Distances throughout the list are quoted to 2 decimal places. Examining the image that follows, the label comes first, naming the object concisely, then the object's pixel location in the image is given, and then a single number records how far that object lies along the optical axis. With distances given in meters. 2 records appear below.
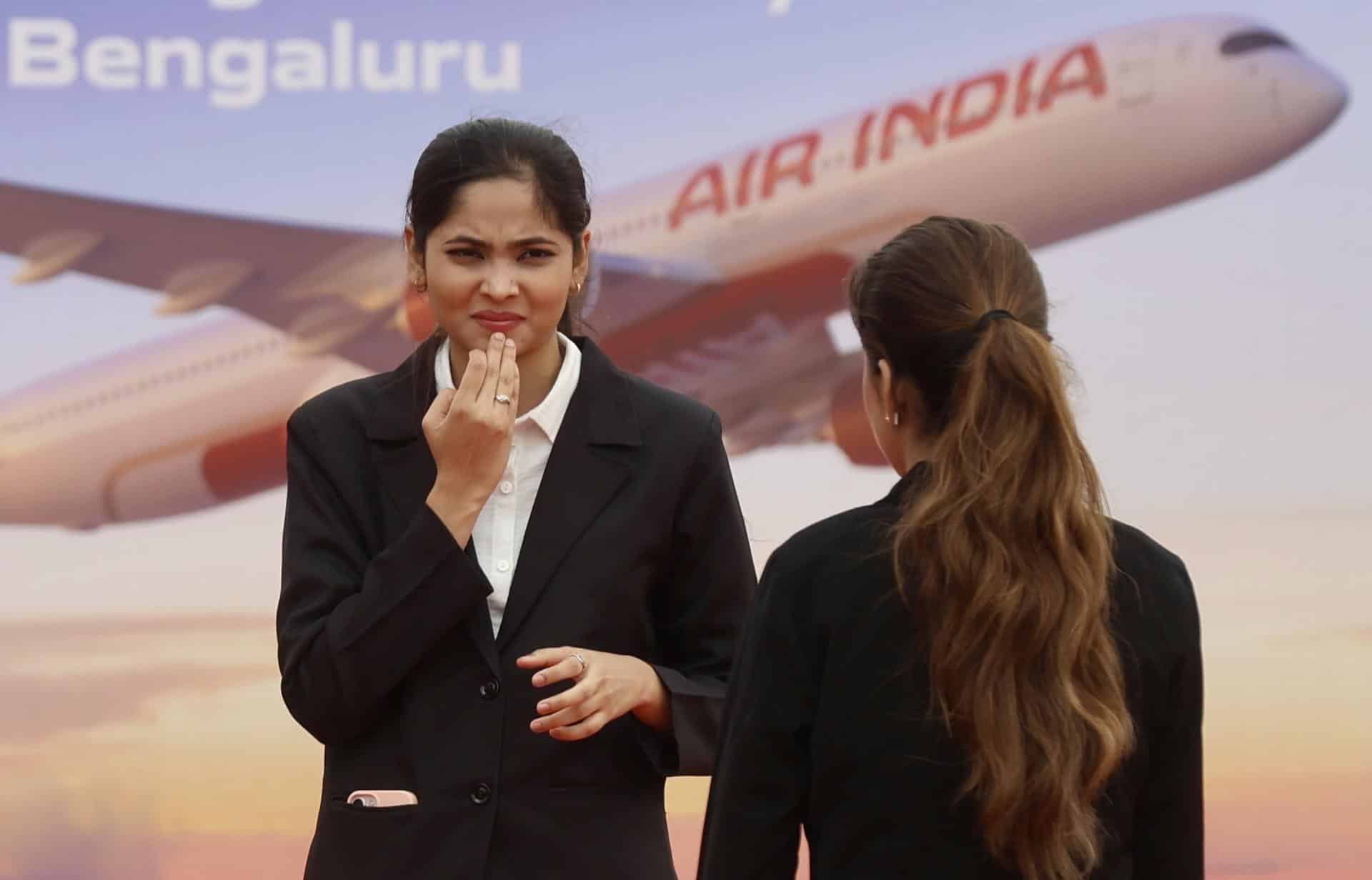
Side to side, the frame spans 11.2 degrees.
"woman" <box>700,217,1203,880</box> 5.56
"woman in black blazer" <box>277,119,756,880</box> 5.77
